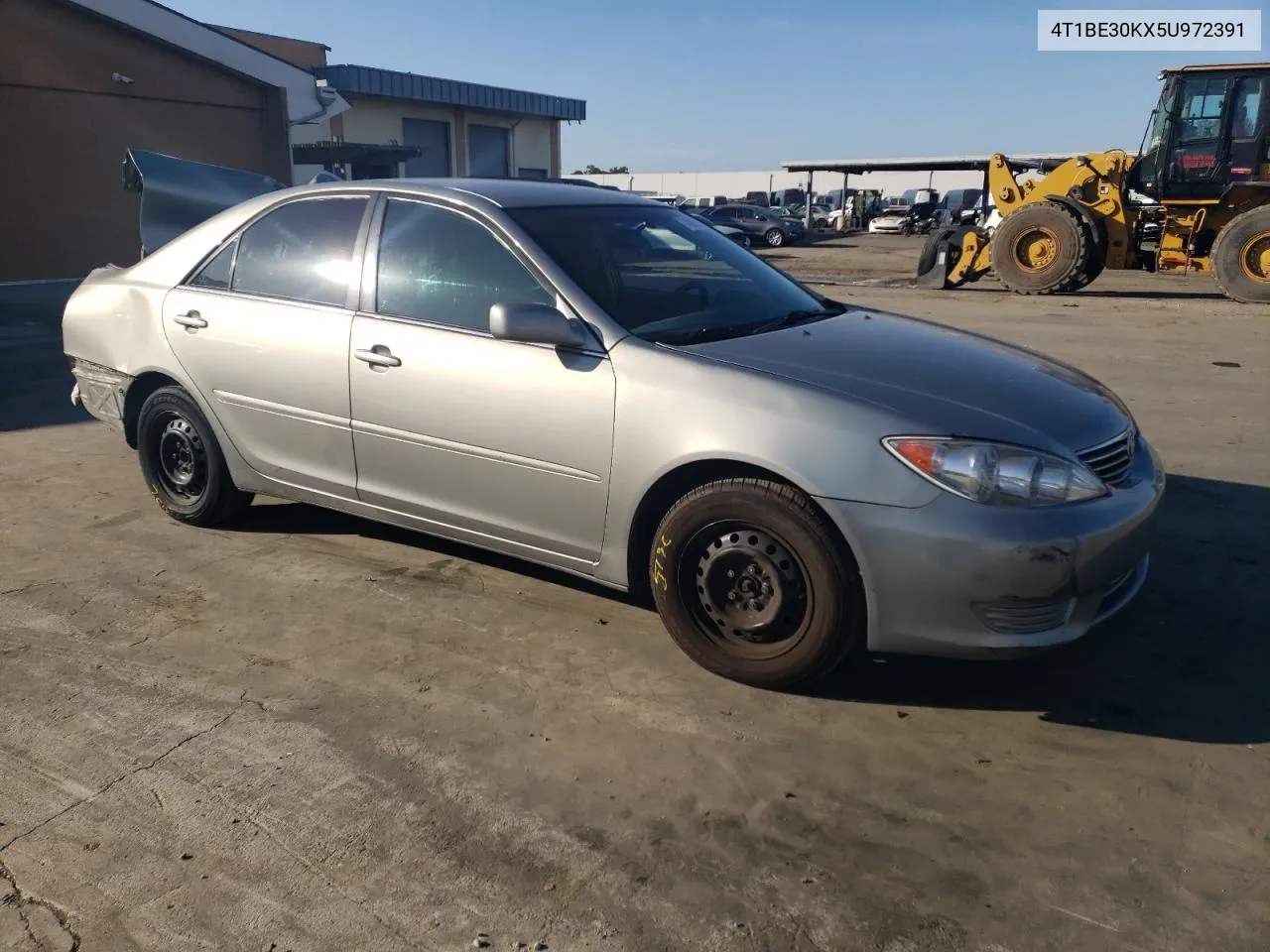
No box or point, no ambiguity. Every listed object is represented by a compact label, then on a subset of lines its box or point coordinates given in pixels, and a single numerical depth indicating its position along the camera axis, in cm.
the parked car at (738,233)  3278
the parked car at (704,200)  5422
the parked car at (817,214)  4848
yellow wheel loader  1452
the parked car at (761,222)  3619
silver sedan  298
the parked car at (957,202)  4397
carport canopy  3752
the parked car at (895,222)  4337
